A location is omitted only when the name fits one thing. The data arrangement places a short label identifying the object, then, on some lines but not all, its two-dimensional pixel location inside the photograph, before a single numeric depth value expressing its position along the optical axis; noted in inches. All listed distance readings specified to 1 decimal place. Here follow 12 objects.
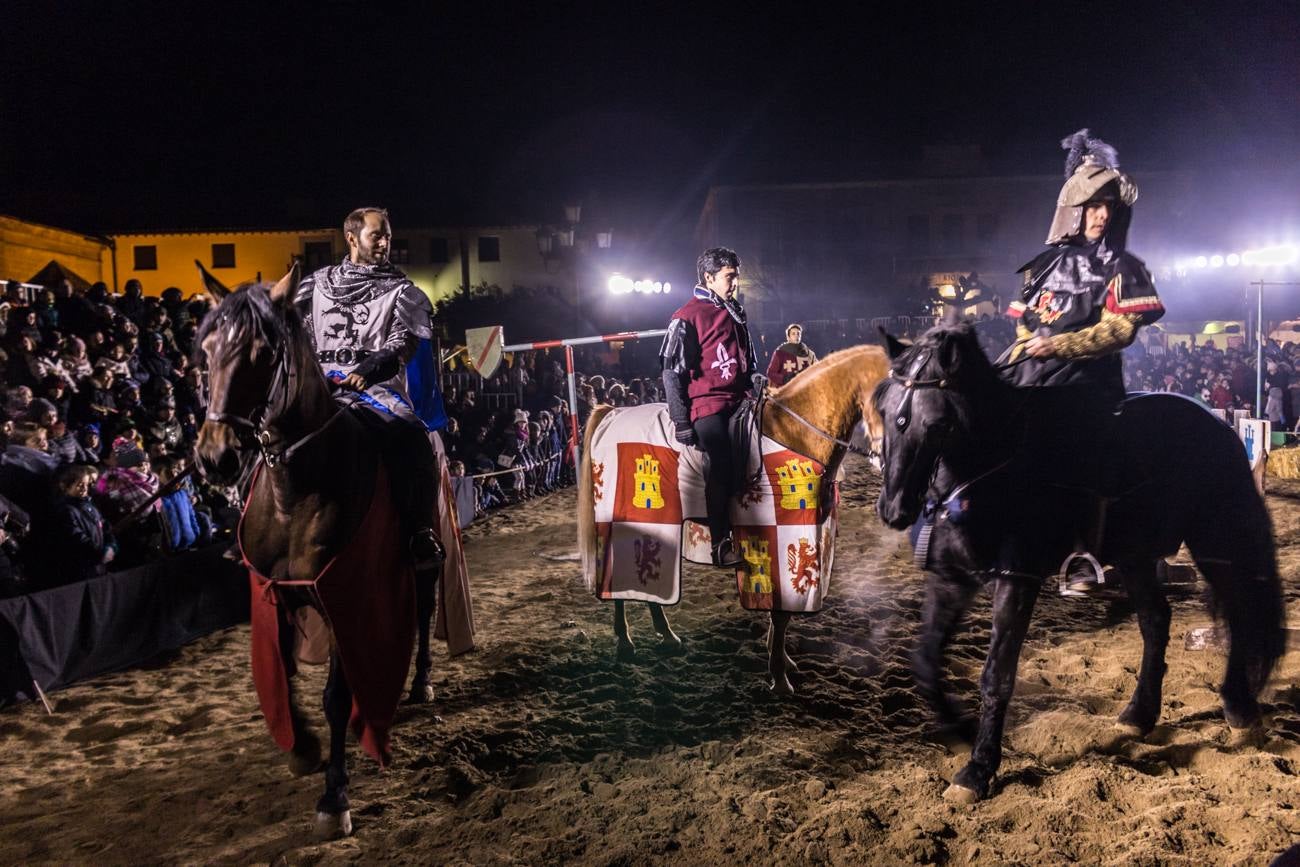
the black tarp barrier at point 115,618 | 213.8
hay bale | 543.8
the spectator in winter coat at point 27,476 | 255.6
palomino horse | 197.6
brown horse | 127.2
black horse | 141.0
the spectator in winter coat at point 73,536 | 253.9
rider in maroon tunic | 203.3
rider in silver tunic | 168.6
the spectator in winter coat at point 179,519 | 309.3
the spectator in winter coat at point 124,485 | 292.8
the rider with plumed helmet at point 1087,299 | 149.5
